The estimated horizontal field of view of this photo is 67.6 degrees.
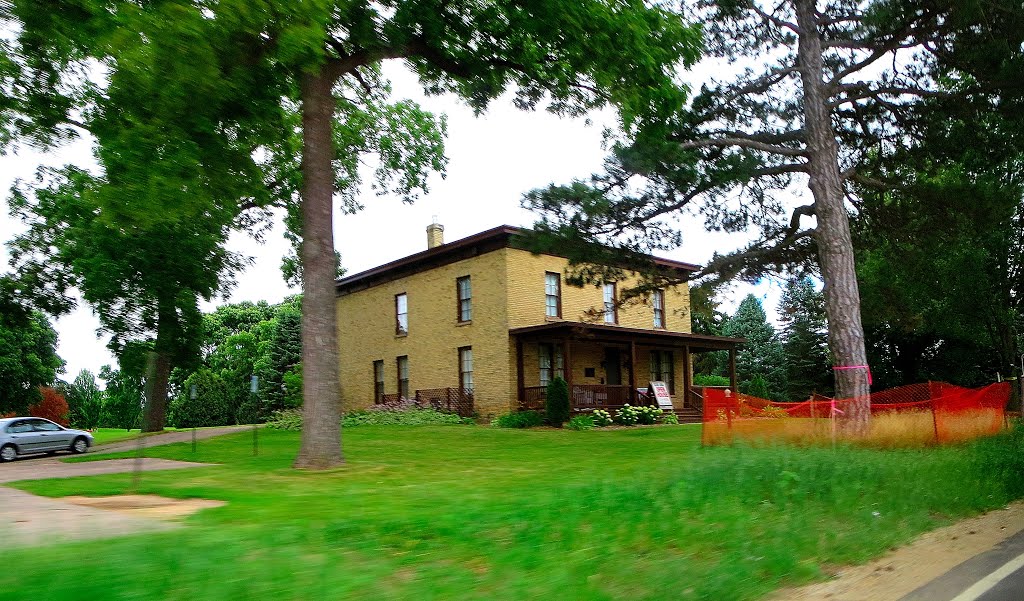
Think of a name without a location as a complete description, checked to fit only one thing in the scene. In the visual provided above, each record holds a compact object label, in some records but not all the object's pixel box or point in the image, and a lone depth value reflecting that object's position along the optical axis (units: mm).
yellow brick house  28016
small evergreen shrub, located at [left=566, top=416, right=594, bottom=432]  24484
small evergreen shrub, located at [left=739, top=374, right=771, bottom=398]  33481
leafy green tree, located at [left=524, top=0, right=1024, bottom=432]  15086
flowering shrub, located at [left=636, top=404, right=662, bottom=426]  27828
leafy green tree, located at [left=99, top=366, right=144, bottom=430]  72256
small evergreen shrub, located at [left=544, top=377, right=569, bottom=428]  25250
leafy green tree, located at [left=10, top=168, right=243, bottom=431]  21438
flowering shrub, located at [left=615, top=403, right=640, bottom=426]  27062
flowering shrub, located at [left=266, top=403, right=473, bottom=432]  27766
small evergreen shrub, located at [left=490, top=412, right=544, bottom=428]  25812
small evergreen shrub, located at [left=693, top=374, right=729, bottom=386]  41906
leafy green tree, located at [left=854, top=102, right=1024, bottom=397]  16734
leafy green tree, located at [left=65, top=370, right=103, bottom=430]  75125
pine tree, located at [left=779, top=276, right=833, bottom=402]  47688
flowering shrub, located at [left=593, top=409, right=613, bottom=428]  26312
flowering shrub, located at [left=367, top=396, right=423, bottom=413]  29655
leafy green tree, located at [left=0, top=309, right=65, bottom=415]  42875
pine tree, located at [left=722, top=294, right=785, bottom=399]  52250
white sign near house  30392
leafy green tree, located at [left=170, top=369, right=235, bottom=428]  51312
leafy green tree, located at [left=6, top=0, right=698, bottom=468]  10781
